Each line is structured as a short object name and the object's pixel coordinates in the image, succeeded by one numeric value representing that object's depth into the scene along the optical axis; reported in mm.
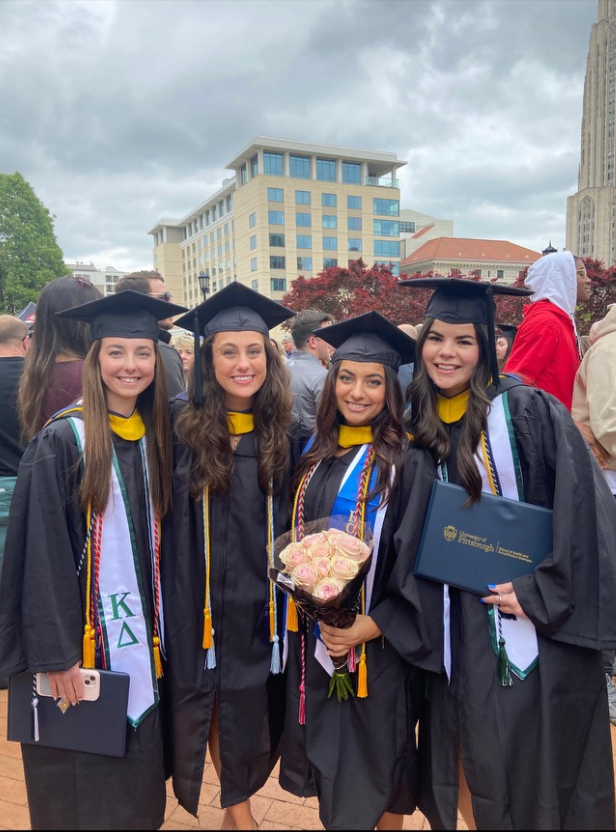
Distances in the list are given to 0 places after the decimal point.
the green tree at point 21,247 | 24047
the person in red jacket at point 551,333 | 3332
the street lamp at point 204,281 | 11102
